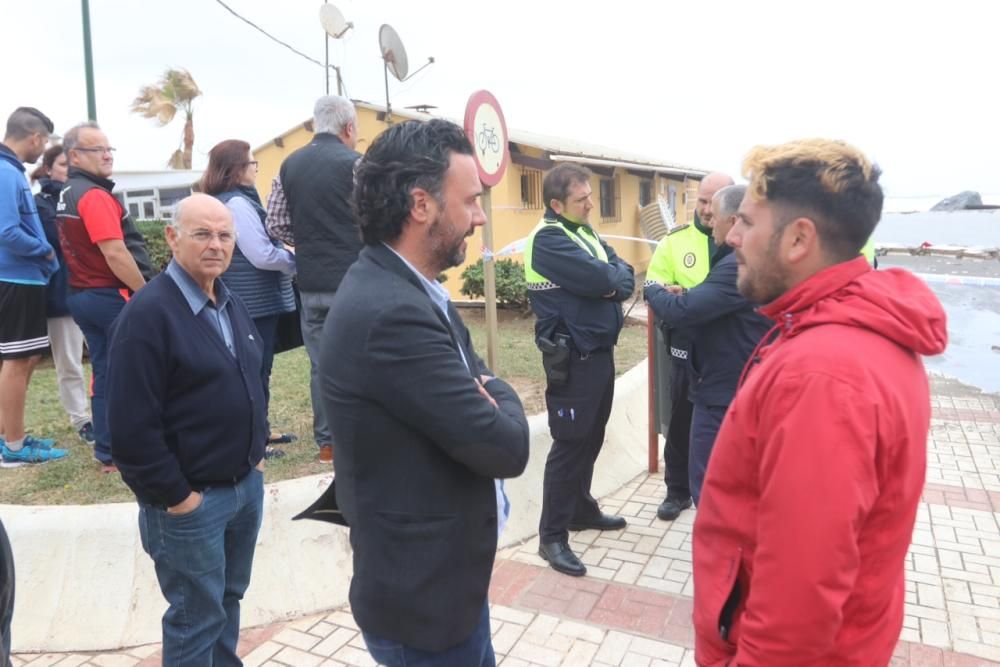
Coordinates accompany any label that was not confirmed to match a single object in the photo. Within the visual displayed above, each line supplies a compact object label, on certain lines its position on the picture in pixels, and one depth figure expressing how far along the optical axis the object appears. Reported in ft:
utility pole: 34.86
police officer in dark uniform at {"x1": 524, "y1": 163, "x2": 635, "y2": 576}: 12.15
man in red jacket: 4.20
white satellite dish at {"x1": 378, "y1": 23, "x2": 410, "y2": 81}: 24.93
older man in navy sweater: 7.25
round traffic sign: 15.39
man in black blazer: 5.14
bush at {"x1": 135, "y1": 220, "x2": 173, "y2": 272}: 29.84
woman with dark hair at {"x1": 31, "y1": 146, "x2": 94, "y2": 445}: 15.38
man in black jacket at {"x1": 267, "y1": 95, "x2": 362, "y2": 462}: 12.95
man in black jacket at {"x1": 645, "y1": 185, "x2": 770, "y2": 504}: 10.71
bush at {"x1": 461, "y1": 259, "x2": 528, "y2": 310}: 35.91
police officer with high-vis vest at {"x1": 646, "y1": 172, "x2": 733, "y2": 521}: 12.19
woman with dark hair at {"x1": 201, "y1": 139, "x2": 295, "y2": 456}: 13.57
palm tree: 87.81
